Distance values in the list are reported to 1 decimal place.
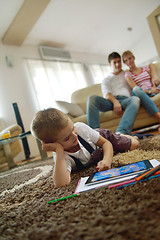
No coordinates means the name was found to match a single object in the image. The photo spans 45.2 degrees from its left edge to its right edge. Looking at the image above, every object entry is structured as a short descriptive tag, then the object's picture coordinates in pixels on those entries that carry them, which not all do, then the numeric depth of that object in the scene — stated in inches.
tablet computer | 23.8
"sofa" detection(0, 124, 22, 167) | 97.7
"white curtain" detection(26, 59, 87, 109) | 162.6
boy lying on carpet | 30.6
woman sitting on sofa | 78.4
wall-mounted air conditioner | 170.6
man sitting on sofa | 62.9
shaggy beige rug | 12.6
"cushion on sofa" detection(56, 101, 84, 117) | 94.3
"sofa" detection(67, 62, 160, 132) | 75.3
